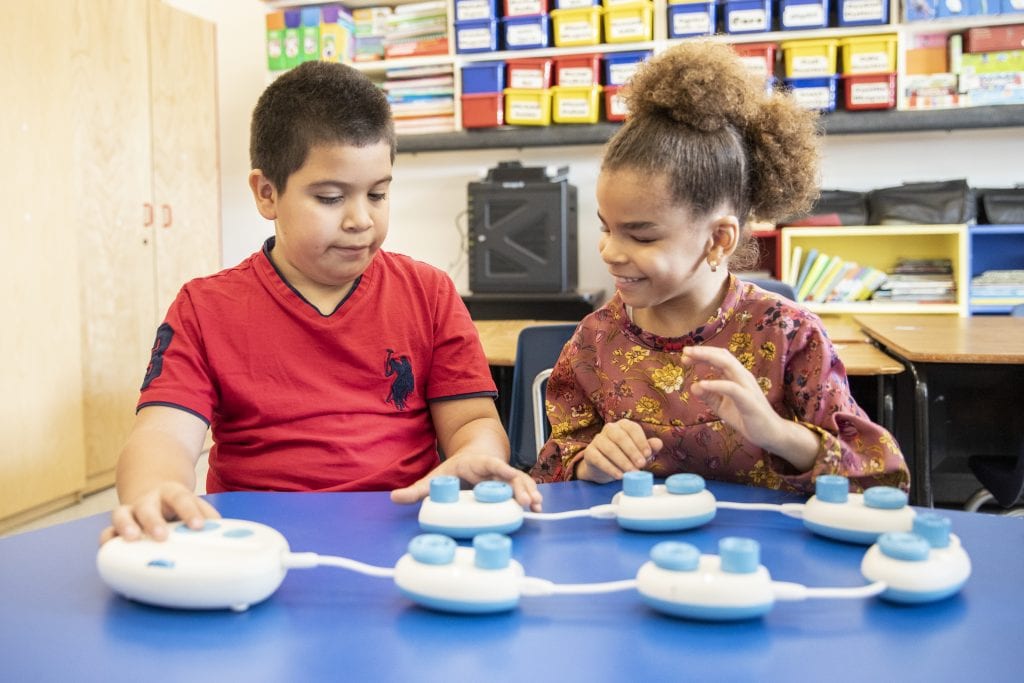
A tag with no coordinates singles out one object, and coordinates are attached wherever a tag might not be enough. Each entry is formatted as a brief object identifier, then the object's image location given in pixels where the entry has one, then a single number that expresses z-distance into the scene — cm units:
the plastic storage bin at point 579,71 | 433
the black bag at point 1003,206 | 388
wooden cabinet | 341
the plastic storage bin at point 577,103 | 434
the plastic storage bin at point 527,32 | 433
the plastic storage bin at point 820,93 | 413
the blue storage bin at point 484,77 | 439
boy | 132
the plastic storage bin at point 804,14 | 408
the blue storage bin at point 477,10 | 436
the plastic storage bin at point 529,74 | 436
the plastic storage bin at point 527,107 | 438
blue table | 61
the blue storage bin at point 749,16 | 414
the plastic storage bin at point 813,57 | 411
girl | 123
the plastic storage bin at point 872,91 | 407
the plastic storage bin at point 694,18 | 417
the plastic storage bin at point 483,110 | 442
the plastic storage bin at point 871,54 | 405
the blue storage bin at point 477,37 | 438
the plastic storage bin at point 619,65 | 429
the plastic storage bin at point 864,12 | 402
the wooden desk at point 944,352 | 236
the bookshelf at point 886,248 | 392
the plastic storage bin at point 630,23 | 421
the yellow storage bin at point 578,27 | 427
